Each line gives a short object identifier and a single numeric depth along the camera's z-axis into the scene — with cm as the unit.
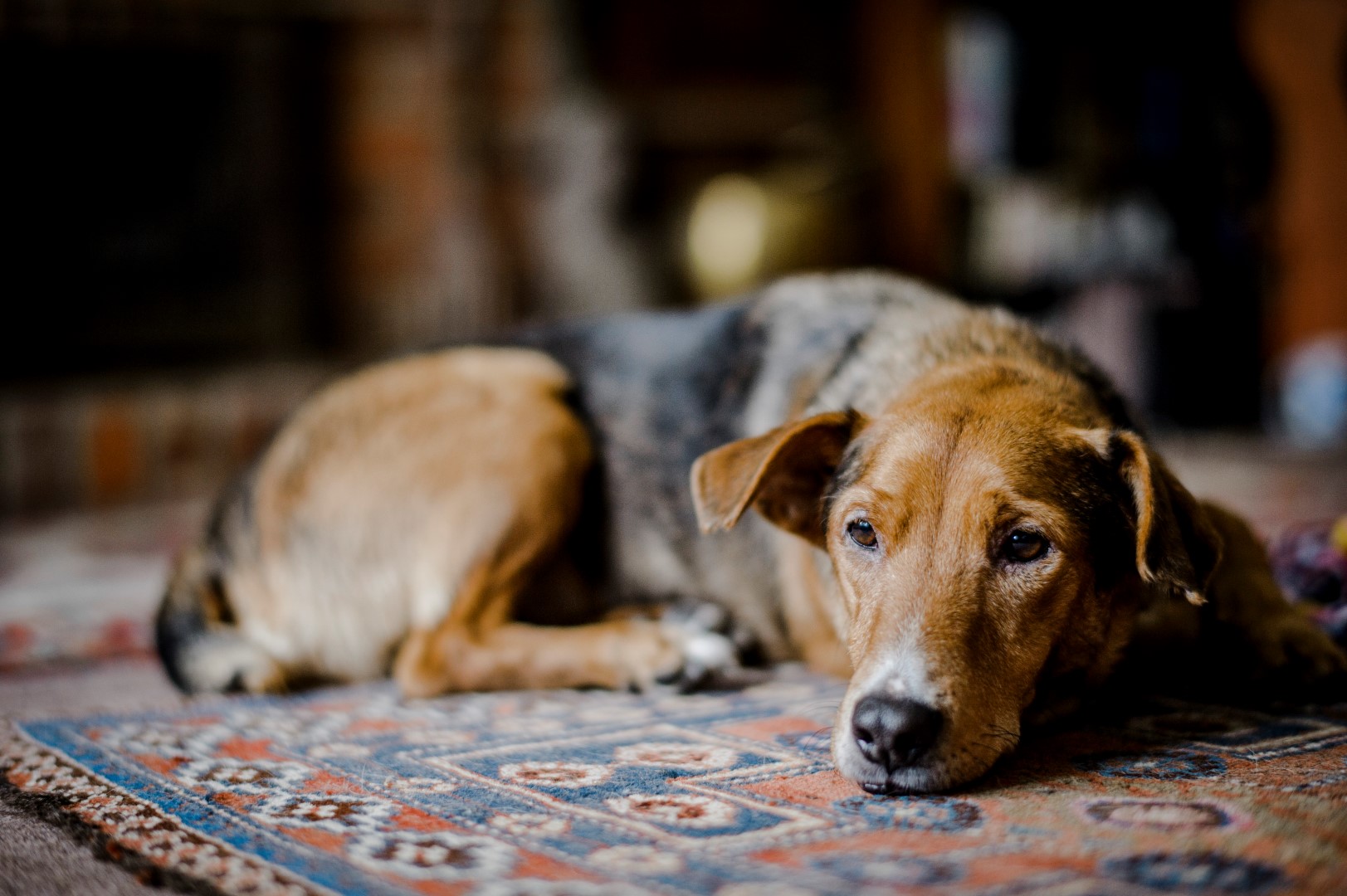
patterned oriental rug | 72
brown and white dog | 82
